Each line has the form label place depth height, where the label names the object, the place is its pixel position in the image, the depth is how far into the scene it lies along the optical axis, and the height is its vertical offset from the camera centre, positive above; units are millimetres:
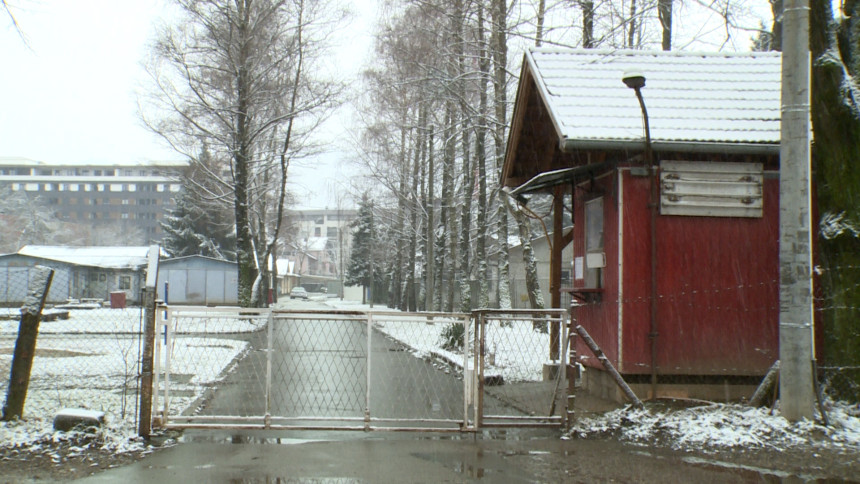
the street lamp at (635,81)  8281 +2467
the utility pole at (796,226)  7363 +708
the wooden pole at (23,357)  7418 -787
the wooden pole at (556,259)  11781 +514
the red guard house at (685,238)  9211 +722
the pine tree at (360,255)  69375 +3260
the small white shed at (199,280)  47094 +285
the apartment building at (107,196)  127000 +15558
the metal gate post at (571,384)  7824 -1027
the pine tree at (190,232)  59438 +4397
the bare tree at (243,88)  27125 +7792
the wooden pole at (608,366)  7777 -849
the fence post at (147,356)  7359 -754
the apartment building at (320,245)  127838 +7881
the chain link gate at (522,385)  7930 -1512
